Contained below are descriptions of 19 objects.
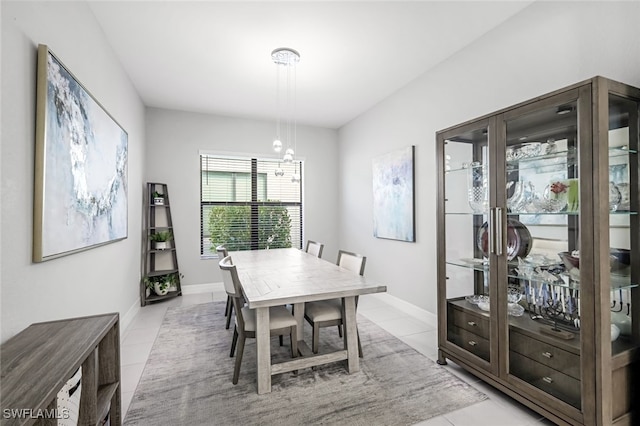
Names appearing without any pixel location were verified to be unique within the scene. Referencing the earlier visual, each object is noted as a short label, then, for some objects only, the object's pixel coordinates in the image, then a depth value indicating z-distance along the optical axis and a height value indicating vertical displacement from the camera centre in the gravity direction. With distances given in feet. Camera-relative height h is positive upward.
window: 16.17 +0.62
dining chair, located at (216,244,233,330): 9.86 -3.13
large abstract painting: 5.07 +1.07
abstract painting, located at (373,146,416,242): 11.90 +0.86
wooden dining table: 6.51 -1.74
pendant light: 9.55 +5.35
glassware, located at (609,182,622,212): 5.16 +0.31
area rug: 5.98 -4.09
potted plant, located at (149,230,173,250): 14.11 -1.12
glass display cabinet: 4.91 -0.80
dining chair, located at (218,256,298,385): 7.02 -2.65
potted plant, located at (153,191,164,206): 14.35 +0.84
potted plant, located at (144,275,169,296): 13.78 -3.27
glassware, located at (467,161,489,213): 7.18 +0.68
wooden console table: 2.85 -1.76
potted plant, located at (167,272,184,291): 14.34 -3.20
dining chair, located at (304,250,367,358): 7.84 -2.66
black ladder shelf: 13.87 -1.78
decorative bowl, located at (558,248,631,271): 5.12 -0.84
